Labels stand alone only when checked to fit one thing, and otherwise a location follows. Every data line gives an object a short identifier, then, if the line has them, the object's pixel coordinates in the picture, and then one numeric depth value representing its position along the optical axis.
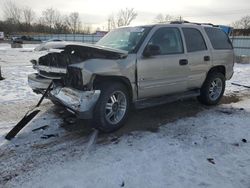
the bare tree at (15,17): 56.07
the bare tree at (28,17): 59.16
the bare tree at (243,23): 45.71
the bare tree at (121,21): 50.26
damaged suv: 2.99
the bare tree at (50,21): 58.96
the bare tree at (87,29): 62.70
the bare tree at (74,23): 60.08
